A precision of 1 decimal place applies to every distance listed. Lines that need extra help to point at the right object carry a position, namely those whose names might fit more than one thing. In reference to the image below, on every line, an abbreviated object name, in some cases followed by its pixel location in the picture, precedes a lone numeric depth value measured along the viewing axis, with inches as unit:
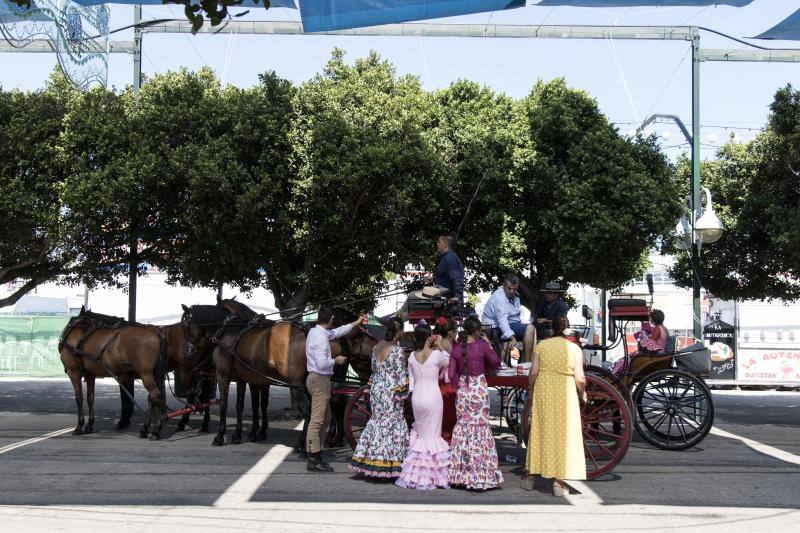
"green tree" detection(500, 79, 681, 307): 663.8
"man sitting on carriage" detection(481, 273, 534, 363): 419.2
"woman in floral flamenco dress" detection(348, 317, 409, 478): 377.4
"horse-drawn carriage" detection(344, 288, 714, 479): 391.5
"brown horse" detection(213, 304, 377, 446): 461.1
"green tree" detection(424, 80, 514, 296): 668.7
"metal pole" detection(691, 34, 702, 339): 720.3
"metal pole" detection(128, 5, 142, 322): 673.6
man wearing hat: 445.5
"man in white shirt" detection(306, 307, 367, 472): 399.2
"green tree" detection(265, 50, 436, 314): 605.6
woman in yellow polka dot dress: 350.6
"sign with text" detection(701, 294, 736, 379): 1079.0
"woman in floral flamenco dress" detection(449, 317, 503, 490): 362.6
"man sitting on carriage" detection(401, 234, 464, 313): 415.5
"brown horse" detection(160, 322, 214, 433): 555.2
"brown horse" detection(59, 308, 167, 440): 520.4
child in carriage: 480.1
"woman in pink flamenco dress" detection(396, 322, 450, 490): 367.2
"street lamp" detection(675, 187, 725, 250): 695.1
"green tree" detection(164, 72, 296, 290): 596.1
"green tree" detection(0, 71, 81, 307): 612.4
